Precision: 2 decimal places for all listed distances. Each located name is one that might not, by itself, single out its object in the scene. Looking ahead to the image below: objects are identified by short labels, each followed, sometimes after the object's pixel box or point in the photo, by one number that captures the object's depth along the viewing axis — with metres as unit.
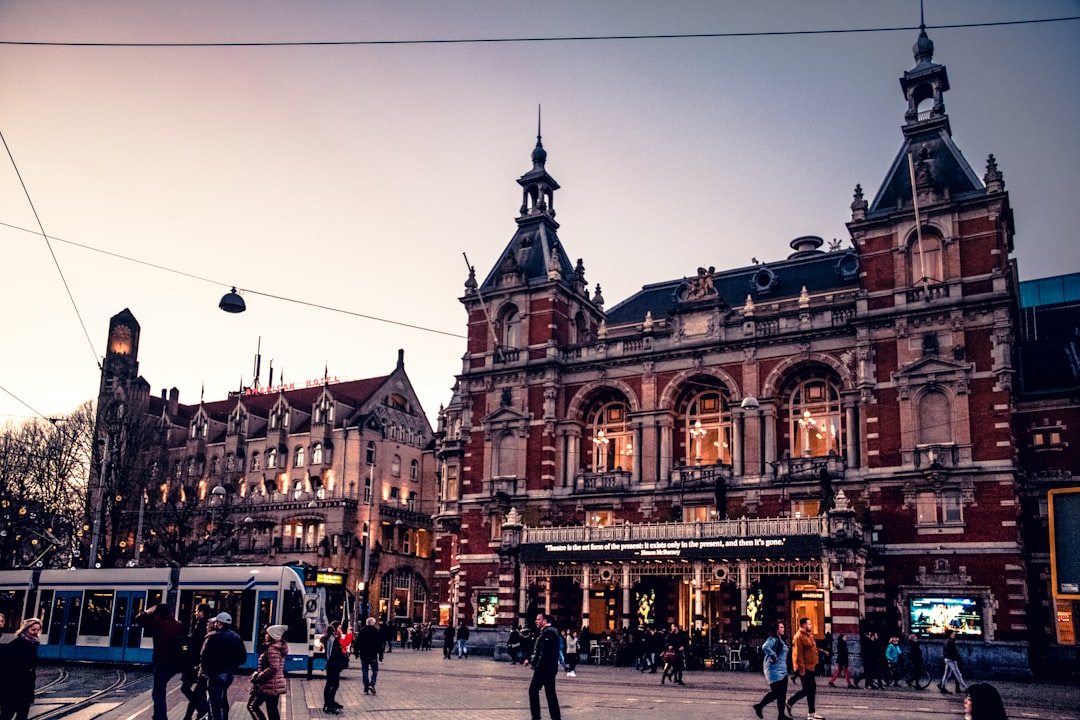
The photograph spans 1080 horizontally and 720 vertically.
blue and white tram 27.14
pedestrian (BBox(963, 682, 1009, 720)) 6.44
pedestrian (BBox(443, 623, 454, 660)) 41.34
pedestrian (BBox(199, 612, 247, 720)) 14.13
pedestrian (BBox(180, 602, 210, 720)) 15.66
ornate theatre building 36.91
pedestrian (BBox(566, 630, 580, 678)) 30.67
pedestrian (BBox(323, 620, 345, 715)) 18.19
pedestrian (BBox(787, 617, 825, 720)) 17.44
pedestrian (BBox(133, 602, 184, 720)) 15.38
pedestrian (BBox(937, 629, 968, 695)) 25.71
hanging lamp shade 25.61
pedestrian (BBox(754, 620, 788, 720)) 16.77
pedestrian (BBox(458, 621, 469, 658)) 41.38
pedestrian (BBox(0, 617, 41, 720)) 12.54
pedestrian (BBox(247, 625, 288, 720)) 12.93
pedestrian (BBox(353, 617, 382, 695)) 22.53
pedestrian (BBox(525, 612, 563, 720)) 15.33
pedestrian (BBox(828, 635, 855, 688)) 28.21
